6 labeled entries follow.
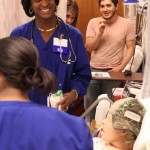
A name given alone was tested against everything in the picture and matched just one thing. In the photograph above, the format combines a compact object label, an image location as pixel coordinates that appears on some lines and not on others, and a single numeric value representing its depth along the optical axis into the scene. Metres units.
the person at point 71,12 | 4.38
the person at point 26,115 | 1.88
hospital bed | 2.60
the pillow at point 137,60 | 4.71
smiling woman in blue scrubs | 3.01
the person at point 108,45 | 4.34
